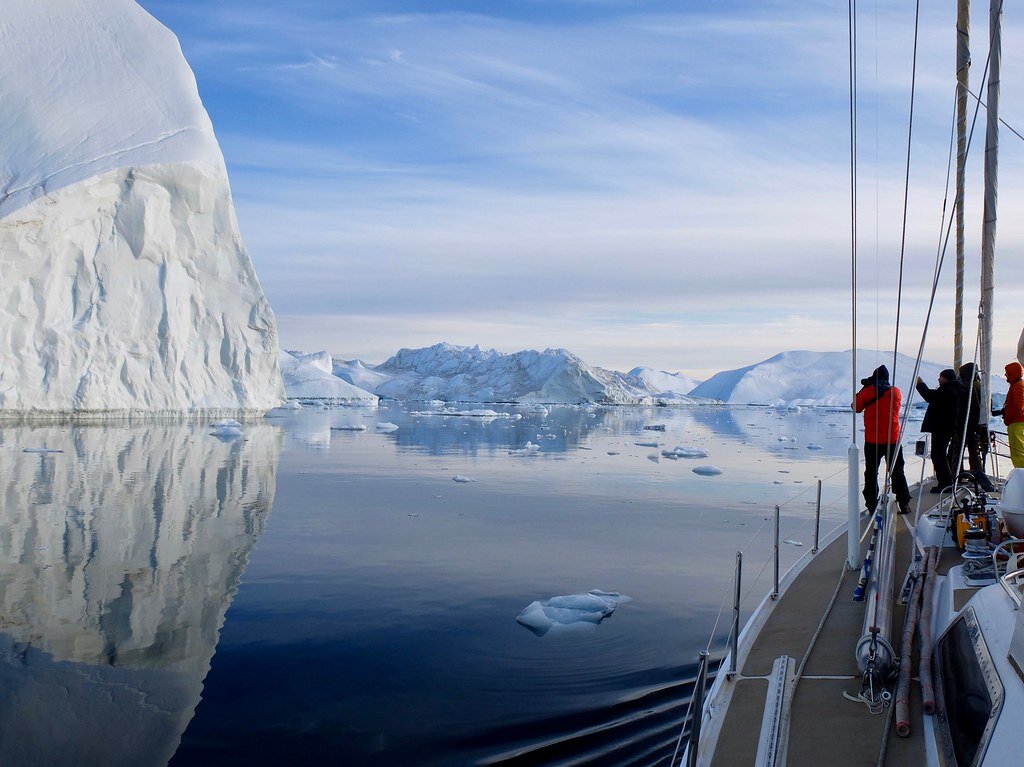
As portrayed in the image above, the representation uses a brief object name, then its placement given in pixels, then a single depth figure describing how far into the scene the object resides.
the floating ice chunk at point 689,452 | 21.38
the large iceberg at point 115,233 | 29.39
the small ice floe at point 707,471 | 16.67
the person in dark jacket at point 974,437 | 6.88
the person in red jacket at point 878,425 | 7.14
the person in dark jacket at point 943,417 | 7.55
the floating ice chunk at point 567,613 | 6.16
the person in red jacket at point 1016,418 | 6.54
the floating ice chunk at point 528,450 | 21.86
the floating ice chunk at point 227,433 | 25.64
